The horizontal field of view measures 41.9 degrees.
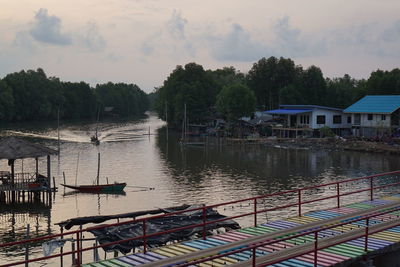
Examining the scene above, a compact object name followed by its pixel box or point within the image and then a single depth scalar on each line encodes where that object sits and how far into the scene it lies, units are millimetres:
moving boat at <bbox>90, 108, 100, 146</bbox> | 95875
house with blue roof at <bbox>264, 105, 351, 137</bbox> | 97375
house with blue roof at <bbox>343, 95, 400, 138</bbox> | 88125
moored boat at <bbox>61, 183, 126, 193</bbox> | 49250
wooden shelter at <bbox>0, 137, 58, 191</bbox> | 43500
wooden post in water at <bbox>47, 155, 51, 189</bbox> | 46288
